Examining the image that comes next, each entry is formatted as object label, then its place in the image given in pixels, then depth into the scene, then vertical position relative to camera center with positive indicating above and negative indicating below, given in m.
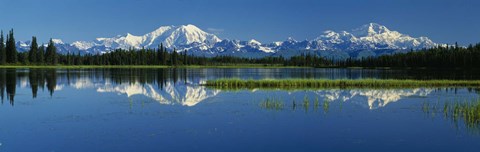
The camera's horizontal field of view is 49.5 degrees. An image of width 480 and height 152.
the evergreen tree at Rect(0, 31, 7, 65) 184.38 +5.53
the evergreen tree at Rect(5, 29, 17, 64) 191.00 +6.47
